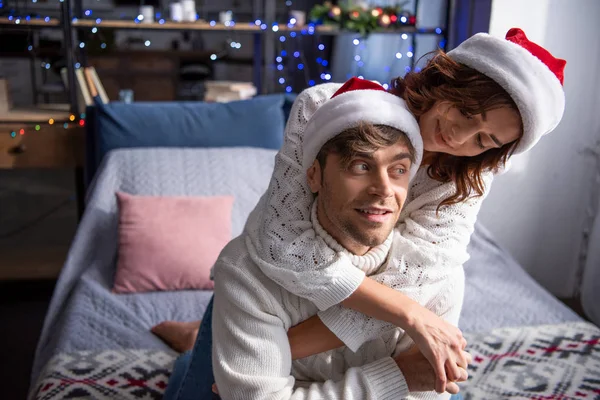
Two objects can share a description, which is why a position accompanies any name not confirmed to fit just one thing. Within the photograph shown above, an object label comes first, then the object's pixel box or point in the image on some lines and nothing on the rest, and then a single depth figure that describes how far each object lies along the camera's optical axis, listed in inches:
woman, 38.9
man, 38.6
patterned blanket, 60.8
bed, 62.7
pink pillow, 80.7
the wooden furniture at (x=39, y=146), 107.9
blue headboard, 100.5
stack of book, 117.6
